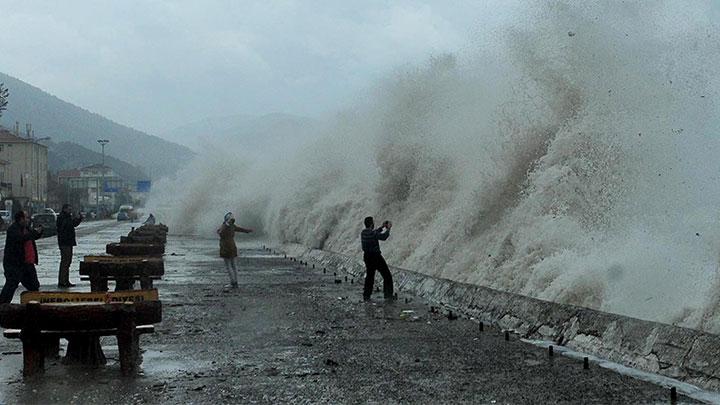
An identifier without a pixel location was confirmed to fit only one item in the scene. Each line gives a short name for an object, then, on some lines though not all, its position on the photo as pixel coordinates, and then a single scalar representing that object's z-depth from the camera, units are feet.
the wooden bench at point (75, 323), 26.99
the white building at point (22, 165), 401.27
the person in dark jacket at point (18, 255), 42.60
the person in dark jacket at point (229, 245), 58.23
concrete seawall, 25.48
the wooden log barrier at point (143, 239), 77.39
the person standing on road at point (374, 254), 51.52
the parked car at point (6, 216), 220.00
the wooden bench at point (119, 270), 47.44
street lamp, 452.39
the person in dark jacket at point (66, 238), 59.06
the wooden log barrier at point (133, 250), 62.66
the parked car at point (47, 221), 166.64
